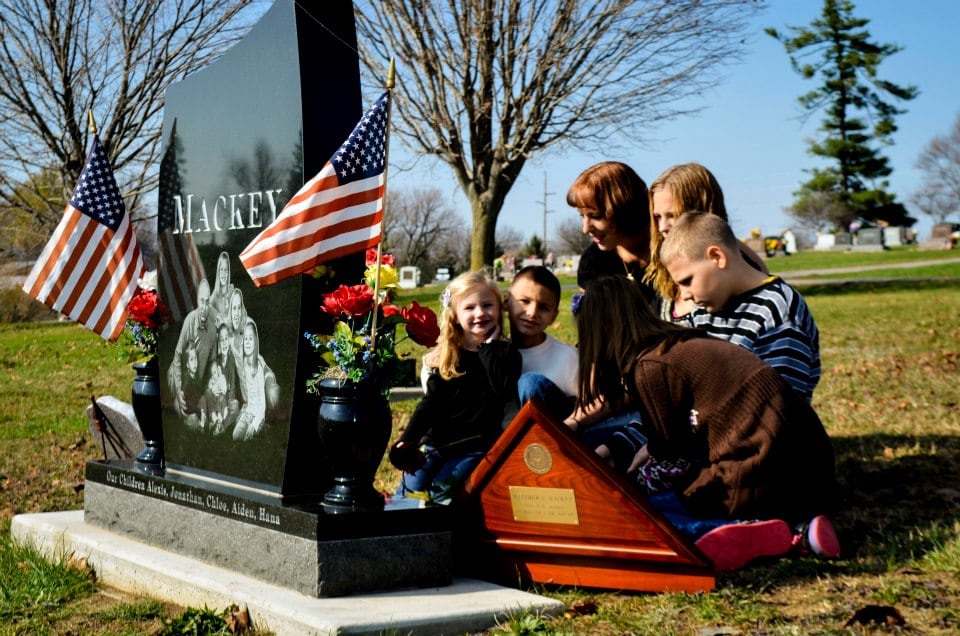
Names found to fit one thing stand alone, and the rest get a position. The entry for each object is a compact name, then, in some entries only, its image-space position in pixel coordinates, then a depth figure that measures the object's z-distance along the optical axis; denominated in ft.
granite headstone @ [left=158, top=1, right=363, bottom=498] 15.71
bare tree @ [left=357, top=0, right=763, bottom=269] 49.44
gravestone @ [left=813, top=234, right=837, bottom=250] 173.99
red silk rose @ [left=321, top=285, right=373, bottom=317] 14.70
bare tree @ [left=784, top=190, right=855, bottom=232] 180.65
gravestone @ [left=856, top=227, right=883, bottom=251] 164.04
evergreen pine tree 169.17
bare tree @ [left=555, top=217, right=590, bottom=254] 265.75
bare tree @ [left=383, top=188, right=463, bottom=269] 242.37
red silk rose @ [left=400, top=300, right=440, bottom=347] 15.26
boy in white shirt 17.47
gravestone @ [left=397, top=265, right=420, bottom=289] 180.34
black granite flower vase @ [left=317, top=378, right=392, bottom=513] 14.52
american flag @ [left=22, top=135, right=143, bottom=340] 20.74
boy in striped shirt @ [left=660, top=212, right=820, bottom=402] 15.90
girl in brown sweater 14.24
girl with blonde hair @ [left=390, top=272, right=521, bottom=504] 16.74
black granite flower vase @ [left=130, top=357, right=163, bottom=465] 19.54
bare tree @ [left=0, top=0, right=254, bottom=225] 57.31
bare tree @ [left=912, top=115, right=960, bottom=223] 223.51
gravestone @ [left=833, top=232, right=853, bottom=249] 171.45
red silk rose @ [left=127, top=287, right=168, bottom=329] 19.52
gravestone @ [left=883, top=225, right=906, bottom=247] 167.63
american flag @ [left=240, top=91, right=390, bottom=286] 14.55
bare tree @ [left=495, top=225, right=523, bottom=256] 290.68
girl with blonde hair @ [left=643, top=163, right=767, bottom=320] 17.53
